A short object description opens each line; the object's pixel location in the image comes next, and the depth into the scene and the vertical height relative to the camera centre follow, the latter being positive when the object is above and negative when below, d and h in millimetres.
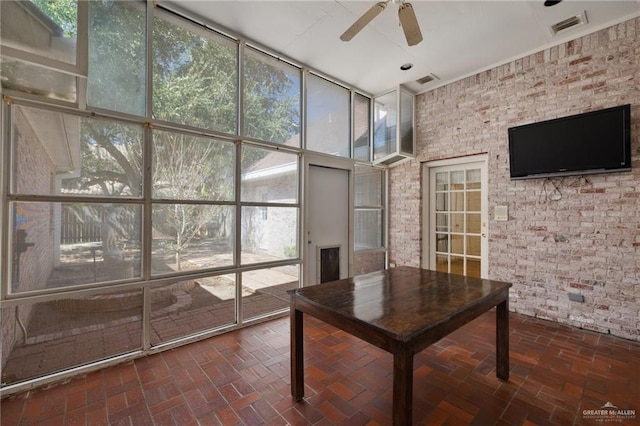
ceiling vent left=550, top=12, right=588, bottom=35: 2867 +2030
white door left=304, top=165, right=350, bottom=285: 4020 -56
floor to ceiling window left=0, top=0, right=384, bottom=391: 2078 +290
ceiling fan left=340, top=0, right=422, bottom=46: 2020 +1463
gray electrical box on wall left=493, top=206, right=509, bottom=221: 3691 +17
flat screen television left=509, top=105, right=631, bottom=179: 2818 +768
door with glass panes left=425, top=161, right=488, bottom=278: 4109 -71
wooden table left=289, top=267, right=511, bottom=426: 1399 -575
